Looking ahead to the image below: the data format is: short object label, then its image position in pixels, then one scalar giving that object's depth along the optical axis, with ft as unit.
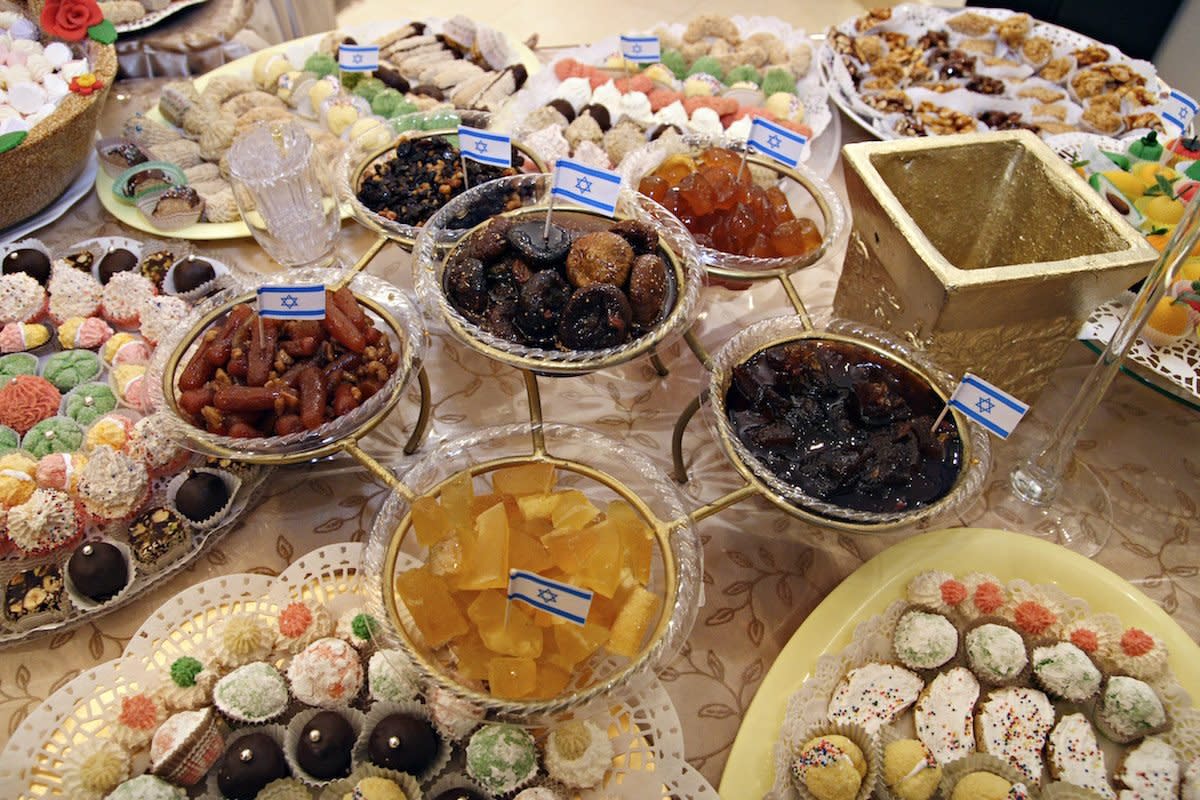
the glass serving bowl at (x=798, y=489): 1.54
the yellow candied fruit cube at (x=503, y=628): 1.38
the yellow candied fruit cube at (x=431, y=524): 1.48
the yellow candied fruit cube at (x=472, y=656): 1.40
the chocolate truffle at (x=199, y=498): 1.78
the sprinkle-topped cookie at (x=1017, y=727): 1.53
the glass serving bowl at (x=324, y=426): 1.62
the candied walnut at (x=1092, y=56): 3.02
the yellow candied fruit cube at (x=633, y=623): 1.42
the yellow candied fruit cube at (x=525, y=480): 1.54
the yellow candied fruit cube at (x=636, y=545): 1.49
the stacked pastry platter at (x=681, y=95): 2.56
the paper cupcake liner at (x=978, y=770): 1.47
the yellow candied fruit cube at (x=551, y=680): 1.38
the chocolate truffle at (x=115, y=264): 2.20
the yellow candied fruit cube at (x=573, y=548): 1.44
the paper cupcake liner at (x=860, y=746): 1.46
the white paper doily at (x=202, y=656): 1.50
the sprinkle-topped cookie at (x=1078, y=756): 1.52
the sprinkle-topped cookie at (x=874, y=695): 1.55
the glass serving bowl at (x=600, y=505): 1.37
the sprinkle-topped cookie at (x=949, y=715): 1.54
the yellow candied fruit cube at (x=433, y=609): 1.41
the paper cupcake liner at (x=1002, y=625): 1.61
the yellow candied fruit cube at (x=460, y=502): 1.49
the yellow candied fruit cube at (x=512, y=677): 1.36
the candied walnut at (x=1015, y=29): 3.11
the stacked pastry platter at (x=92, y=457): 1.70
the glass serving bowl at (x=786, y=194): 1.92
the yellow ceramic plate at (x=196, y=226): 2.37
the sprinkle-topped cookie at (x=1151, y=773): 1.49
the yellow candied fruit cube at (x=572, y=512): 1.50
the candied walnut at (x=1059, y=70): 3.03
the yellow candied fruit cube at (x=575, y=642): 1.40
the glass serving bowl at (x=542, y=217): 1.65
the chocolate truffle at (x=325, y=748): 1.46
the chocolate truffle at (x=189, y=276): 2.15
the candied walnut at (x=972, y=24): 3.15
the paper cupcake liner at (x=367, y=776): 1.44
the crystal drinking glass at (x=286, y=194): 2.14
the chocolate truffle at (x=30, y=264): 2.17
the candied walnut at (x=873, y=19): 3.14
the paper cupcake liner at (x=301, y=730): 1.47
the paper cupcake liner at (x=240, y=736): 1.47
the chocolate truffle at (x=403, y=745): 1.45
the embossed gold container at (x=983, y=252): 1.68
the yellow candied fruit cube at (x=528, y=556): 1.45
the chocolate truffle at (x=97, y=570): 1.67
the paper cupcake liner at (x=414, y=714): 1.48
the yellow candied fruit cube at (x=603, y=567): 1.41
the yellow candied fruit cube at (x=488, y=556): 1.41
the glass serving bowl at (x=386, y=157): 2.02
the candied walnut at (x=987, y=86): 2.98
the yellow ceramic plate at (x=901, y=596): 1.53
